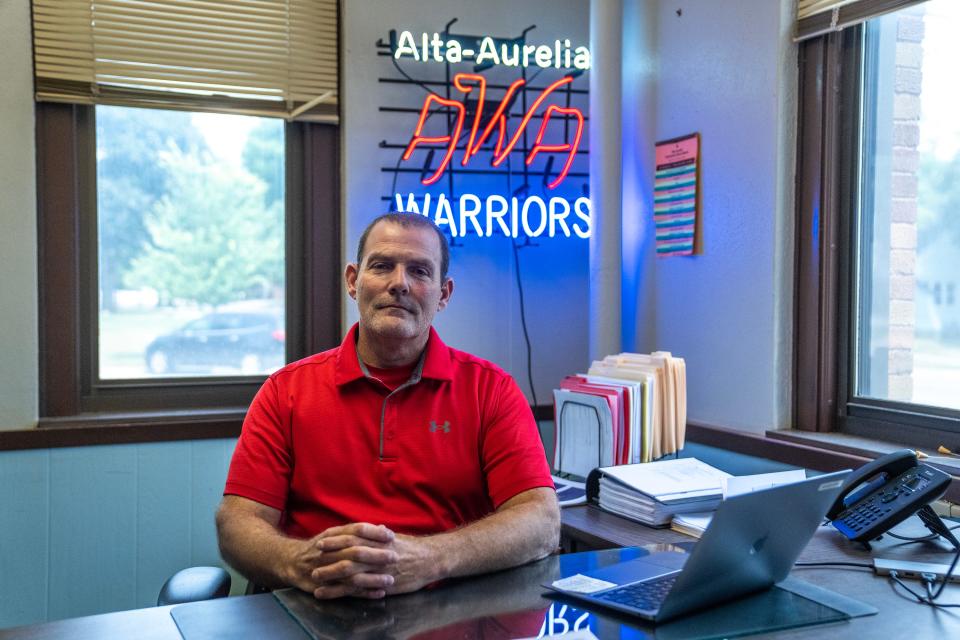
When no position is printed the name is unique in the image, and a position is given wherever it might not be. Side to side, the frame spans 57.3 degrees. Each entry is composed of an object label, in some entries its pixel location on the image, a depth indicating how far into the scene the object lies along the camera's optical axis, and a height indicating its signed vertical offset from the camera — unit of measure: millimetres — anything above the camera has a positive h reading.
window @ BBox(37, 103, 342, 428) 3121 +70
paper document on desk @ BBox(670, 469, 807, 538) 2115 -517
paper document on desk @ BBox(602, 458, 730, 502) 2217 -536
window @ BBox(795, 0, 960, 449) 2582 +153
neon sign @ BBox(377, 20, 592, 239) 3412 +557
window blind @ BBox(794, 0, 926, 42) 2602 +811
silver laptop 1256 -436
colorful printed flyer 3250 +313
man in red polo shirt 1900 -362
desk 1312 -537
